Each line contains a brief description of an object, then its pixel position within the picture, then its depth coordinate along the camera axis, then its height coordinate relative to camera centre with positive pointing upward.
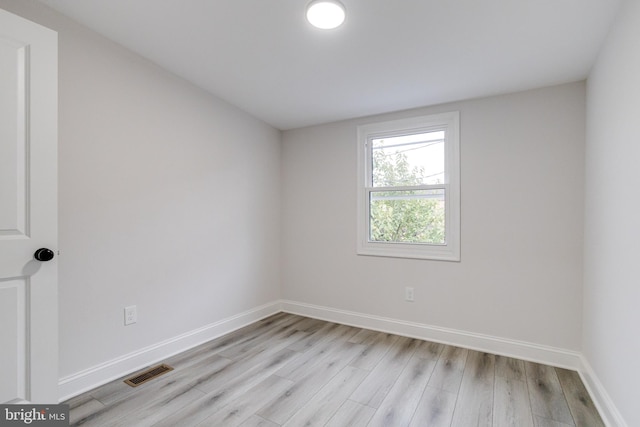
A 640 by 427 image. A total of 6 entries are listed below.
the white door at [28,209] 1.47 +0.01
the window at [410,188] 2.90 +0.23
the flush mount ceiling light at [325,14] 1.71 +1.13
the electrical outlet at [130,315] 2.26 -0.76
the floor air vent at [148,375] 2.13 -1.17
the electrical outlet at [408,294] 3.05 -0.81
